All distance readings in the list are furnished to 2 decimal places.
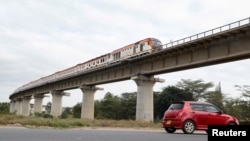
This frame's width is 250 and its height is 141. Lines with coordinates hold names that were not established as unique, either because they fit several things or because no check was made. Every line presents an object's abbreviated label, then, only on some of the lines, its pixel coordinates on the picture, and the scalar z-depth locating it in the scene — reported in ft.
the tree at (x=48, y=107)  475.72
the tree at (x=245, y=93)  172.65
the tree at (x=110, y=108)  290.76
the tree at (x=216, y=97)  212.04
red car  52.16
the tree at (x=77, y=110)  311.27
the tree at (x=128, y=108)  271.49
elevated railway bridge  92.43
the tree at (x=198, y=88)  257.14
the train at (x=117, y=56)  129.39
